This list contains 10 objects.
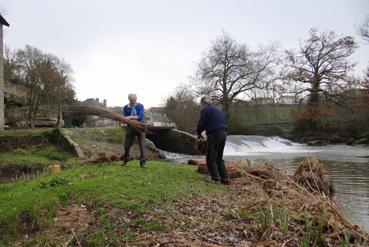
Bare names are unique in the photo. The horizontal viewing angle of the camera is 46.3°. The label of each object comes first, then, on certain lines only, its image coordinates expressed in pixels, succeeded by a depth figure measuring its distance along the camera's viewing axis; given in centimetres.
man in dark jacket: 968
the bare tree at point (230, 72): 4734
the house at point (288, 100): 5164
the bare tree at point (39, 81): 3902
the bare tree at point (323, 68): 4869
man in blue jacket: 1082
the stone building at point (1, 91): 2934
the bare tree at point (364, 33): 4609
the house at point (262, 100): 4852
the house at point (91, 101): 5097
